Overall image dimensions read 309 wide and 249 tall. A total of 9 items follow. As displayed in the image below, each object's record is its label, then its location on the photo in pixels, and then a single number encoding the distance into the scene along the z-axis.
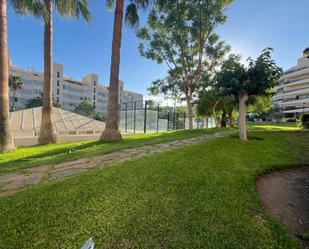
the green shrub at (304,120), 17.09
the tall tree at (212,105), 14.87
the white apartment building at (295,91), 49.53
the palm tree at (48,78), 8.66
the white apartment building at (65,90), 49.47
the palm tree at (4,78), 6.62
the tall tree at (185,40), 13.13
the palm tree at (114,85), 8.91
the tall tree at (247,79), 8.07
